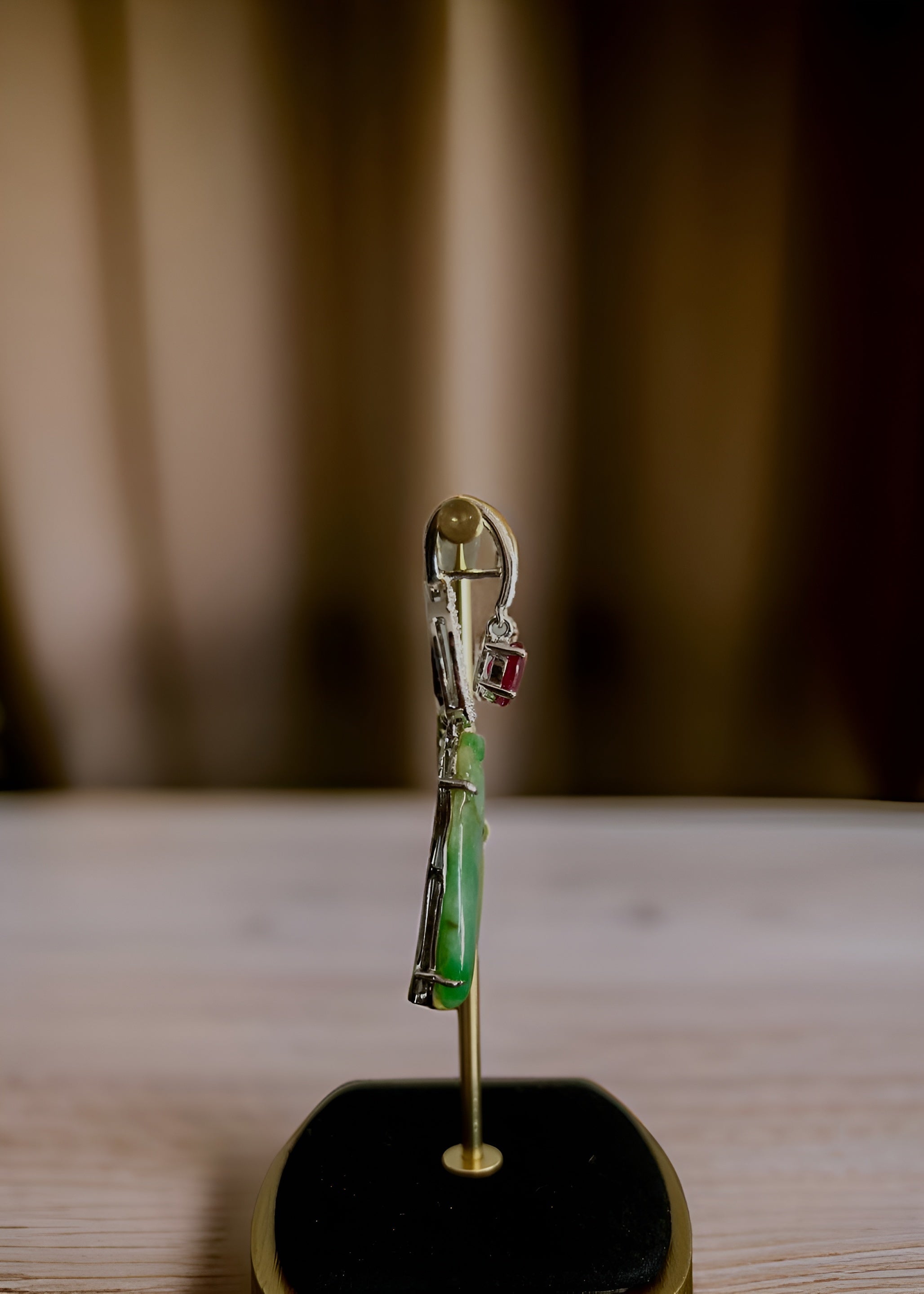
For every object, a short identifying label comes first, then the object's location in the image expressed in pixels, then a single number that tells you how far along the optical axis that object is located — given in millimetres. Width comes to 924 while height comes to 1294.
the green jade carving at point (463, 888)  117
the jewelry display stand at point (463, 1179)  117
